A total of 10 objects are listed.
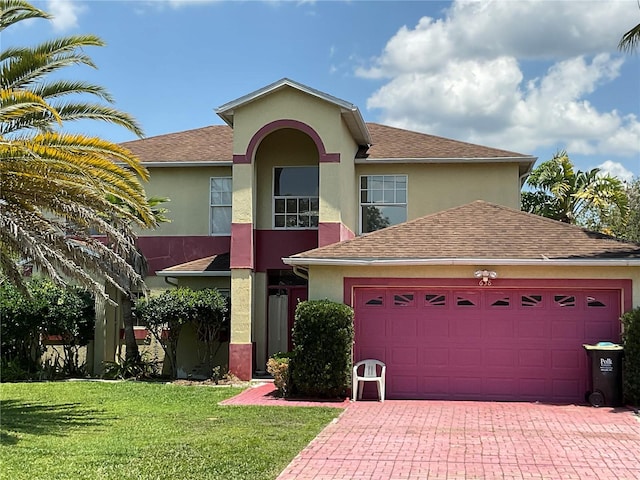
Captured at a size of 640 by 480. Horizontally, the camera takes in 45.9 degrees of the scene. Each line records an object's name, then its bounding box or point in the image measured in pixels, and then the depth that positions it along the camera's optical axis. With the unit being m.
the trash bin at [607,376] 14.51
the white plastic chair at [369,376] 15.30
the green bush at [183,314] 18.22
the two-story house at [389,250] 15.45
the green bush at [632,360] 14.20
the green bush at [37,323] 19.00
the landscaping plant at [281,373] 15.60
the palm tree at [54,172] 10.89
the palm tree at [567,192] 30.02
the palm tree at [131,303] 19.52
